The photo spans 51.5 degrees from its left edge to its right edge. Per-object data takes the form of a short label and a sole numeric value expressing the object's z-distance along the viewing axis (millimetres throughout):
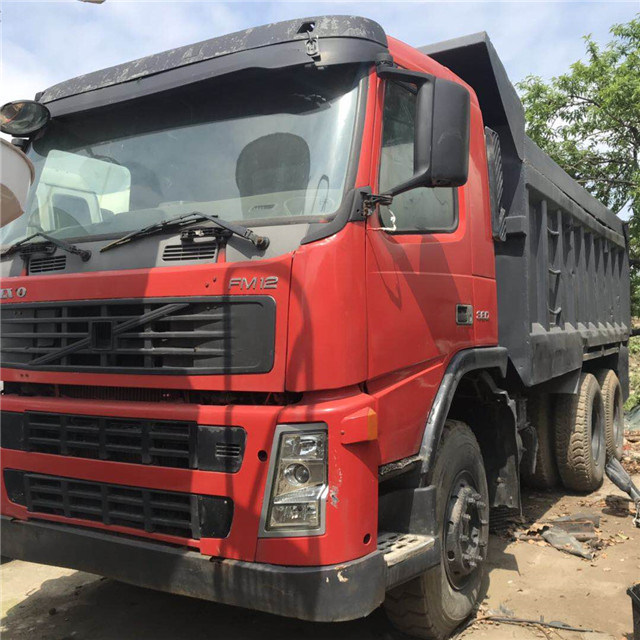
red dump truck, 2551
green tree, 15102
